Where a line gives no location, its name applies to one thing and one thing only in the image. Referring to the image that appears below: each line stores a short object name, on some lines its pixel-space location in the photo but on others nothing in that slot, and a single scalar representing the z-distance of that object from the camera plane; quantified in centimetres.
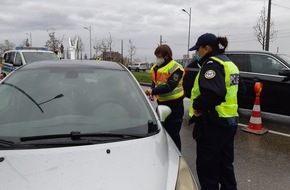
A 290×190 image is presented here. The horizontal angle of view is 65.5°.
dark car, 472
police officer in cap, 216
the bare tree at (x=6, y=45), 4341
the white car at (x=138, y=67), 3376
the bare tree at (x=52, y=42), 2905
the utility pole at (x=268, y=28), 1124
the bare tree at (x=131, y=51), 4163
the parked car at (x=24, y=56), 940
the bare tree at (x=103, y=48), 3463
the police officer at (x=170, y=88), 293
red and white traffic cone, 440
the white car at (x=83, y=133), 135
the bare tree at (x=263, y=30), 1770
